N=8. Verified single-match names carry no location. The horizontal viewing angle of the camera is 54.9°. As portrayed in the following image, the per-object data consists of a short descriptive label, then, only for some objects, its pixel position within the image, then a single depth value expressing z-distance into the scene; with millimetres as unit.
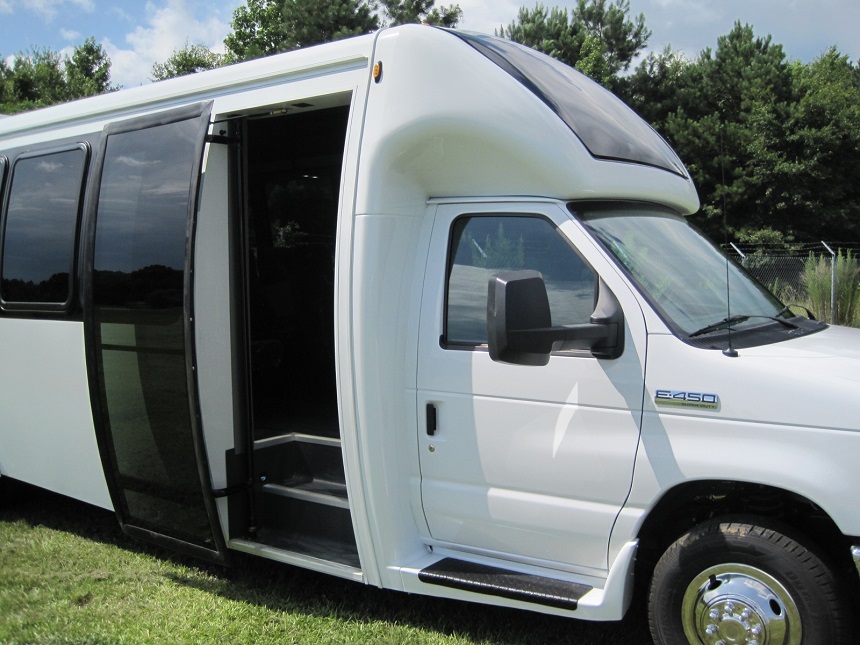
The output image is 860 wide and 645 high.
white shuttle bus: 3408
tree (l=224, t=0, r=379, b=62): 31312
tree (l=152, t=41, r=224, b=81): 42547
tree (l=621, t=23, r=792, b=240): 28625
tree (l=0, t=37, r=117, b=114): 36250
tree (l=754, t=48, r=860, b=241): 28312
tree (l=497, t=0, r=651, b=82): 32125
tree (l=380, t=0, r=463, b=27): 32656
